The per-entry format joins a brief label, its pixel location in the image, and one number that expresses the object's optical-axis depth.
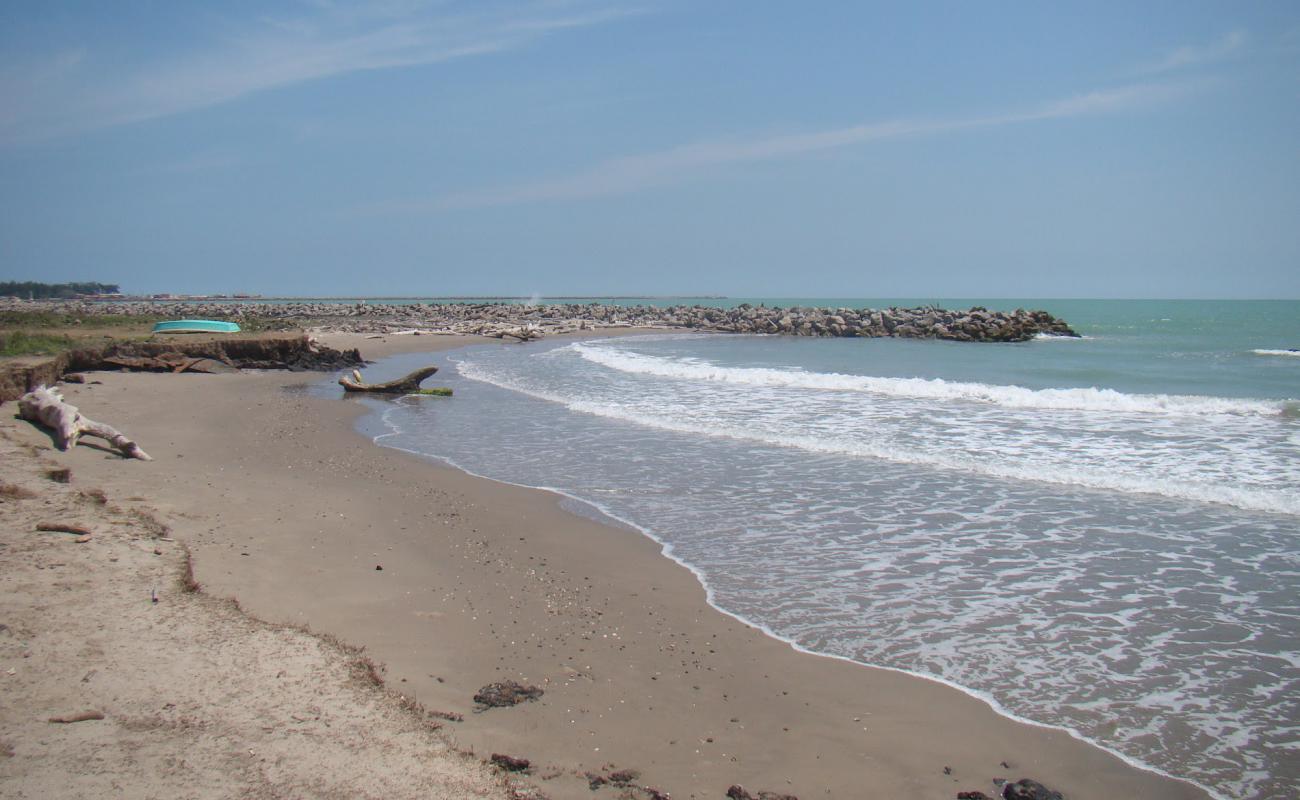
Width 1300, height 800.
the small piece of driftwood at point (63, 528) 5.56
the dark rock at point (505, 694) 4.02
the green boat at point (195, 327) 24.55
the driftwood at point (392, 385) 18.95
